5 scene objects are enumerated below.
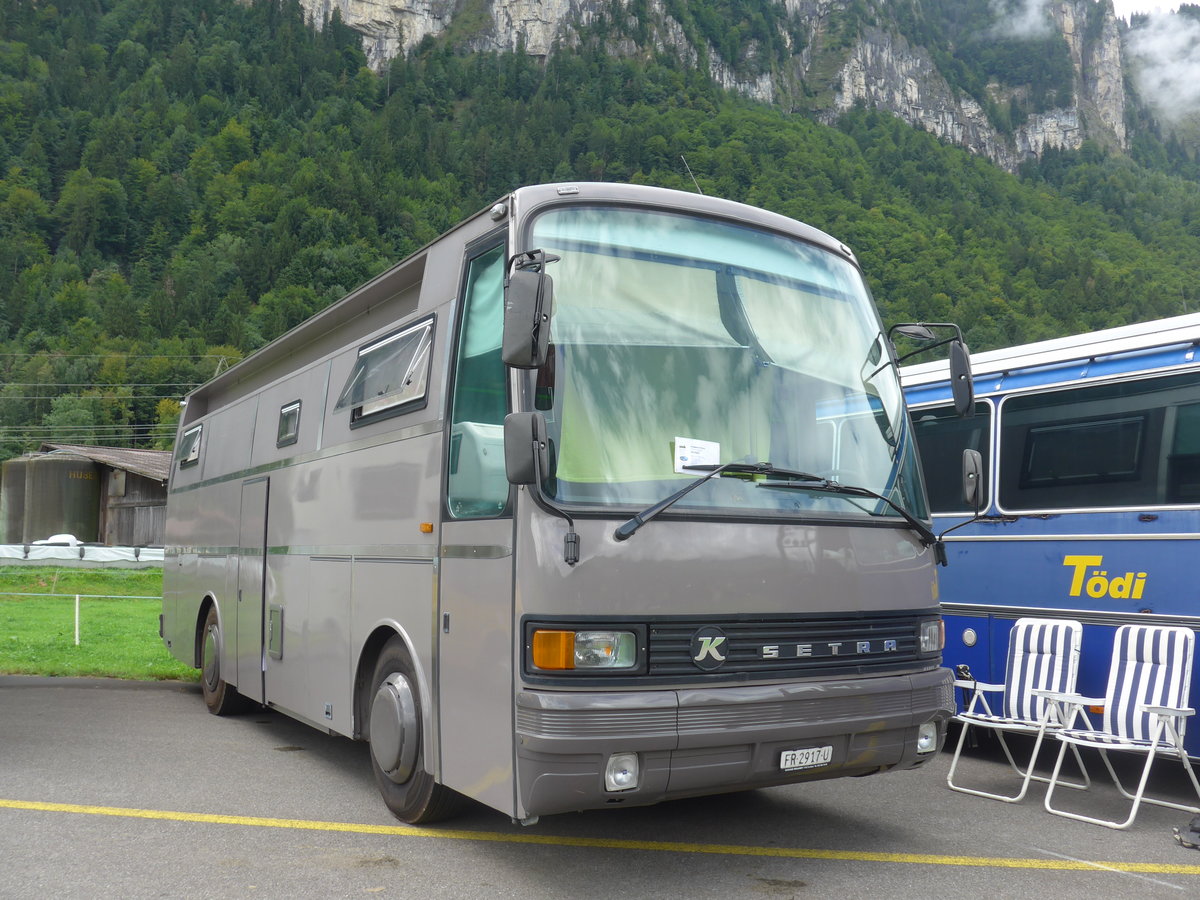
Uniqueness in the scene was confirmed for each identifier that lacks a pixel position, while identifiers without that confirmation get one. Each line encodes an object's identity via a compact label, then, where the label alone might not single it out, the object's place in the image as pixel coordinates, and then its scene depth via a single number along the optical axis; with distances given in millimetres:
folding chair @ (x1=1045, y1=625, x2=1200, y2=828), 6398
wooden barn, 48403
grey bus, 4602
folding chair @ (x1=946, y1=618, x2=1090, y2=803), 7164
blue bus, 7027
